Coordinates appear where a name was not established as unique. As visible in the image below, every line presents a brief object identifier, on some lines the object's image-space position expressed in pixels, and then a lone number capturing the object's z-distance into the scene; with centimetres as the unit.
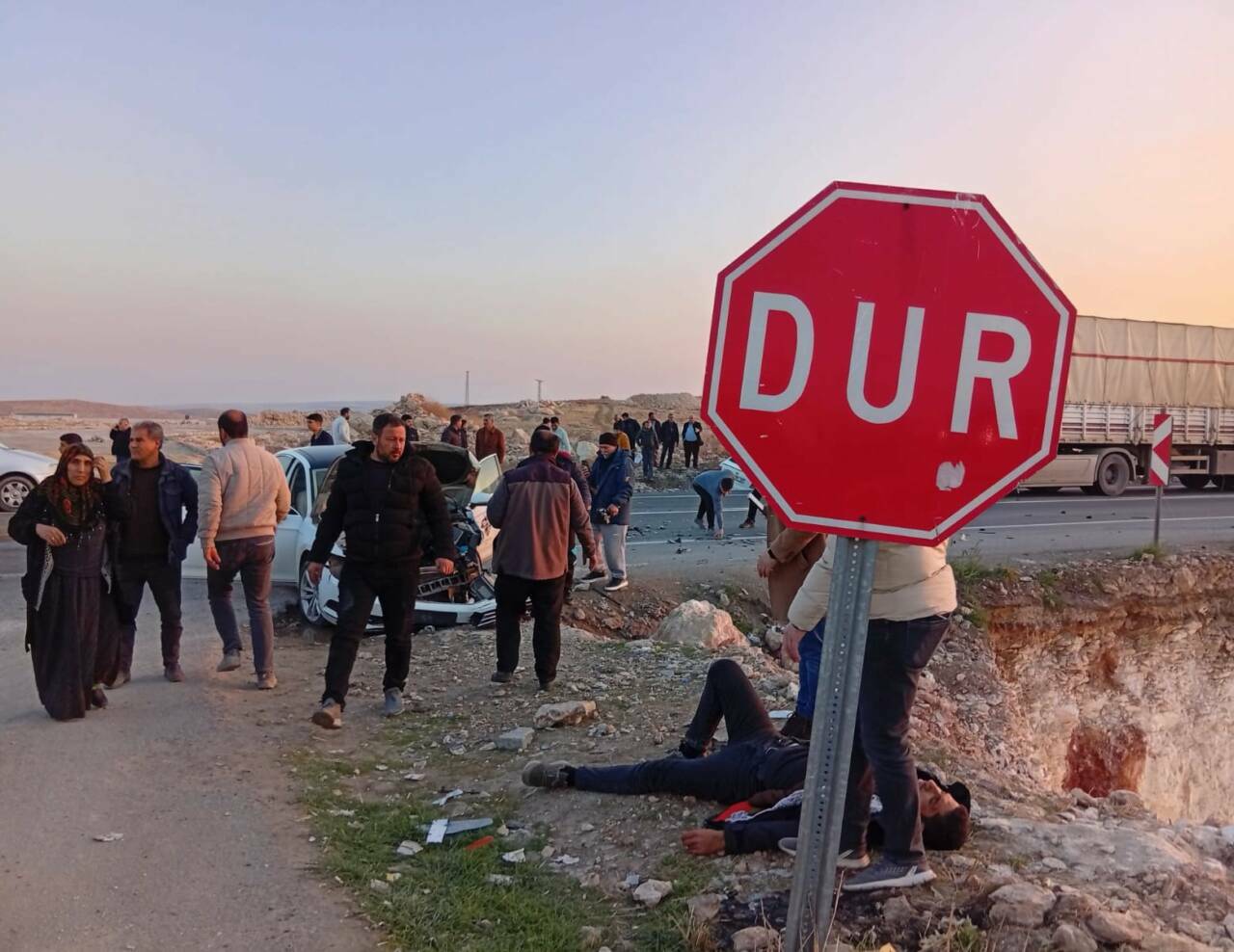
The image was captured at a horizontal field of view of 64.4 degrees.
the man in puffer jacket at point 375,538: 603
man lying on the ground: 389
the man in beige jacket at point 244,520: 661
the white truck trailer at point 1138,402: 2203
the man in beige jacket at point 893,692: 330
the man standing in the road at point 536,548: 672
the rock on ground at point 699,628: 856
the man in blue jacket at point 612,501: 1056
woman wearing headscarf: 589
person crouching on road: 1511
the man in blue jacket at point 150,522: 661
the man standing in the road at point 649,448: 2581
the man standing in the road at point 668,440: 2719
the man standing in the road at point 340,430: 1670
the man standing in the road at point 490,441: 1656
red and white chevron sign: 1395
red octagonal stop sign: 237
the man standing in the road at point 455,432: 1783
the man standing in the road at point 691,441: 2631
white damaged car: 866
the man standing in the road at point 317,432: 1589
